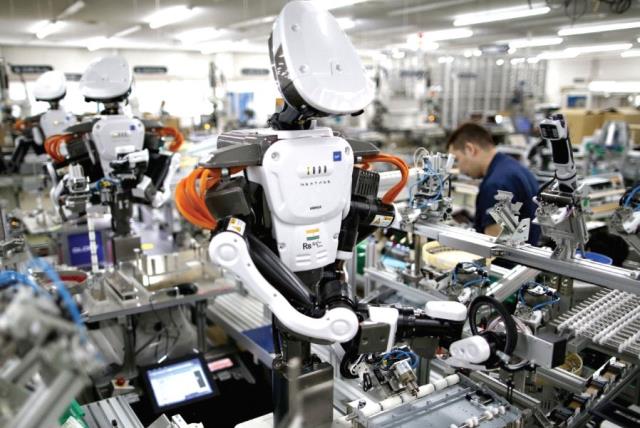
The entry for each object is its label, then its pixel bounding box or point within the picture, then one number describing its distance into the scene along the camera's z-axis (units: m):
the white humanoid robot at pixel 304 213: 1.87
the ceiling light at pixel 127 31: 11.50
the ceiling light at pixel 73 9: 8.20
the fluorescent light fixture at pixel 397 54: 12.62
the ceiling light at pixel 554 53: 14.13
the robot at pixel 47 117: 5.79
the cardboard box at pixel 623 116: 8.94
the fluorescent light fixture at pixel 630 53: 14.90
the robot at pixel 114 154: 4.02
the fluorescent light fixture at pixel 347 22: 10.12
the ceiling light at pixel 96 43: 13.73
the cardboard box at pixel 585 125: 9.10
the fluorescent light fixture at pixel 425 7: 8.41
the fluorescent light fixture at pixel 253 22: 10.16
